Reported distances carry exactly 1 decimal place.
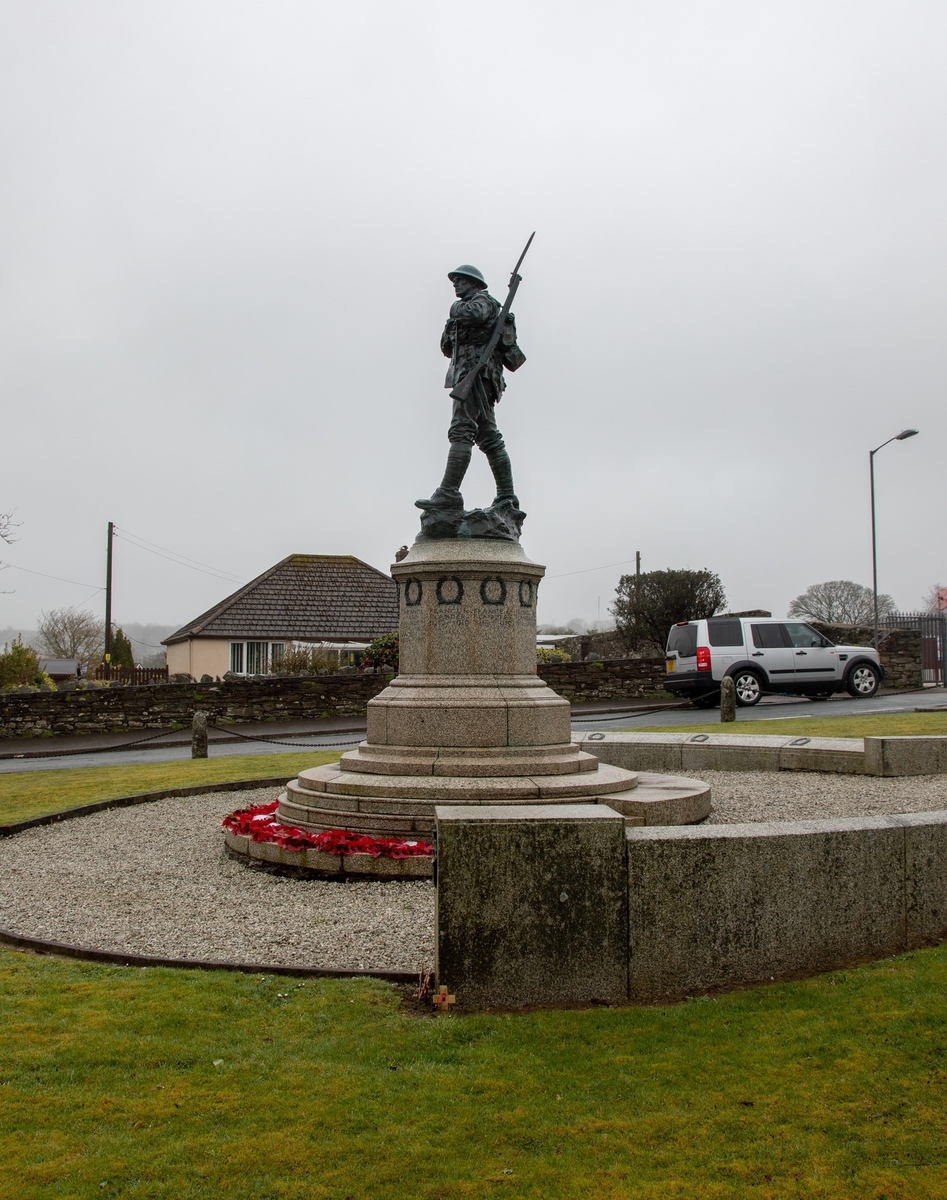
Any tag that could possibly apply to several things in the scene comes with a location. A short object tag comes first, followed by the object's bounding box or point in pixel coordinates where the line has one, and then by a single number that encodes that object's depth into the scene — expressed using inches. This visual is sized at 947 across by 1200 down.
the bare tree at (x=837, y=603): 2177.7
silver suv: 842.2
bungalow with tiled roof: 1389.0
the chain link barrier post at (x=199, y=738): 620.4
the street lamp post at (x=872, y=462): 1138.0
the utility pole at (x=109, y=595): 1558.3
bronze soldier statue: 371.2
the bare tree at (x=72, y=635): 2333.9
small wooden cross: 156.7
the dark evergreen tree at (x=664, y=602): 1551.4
